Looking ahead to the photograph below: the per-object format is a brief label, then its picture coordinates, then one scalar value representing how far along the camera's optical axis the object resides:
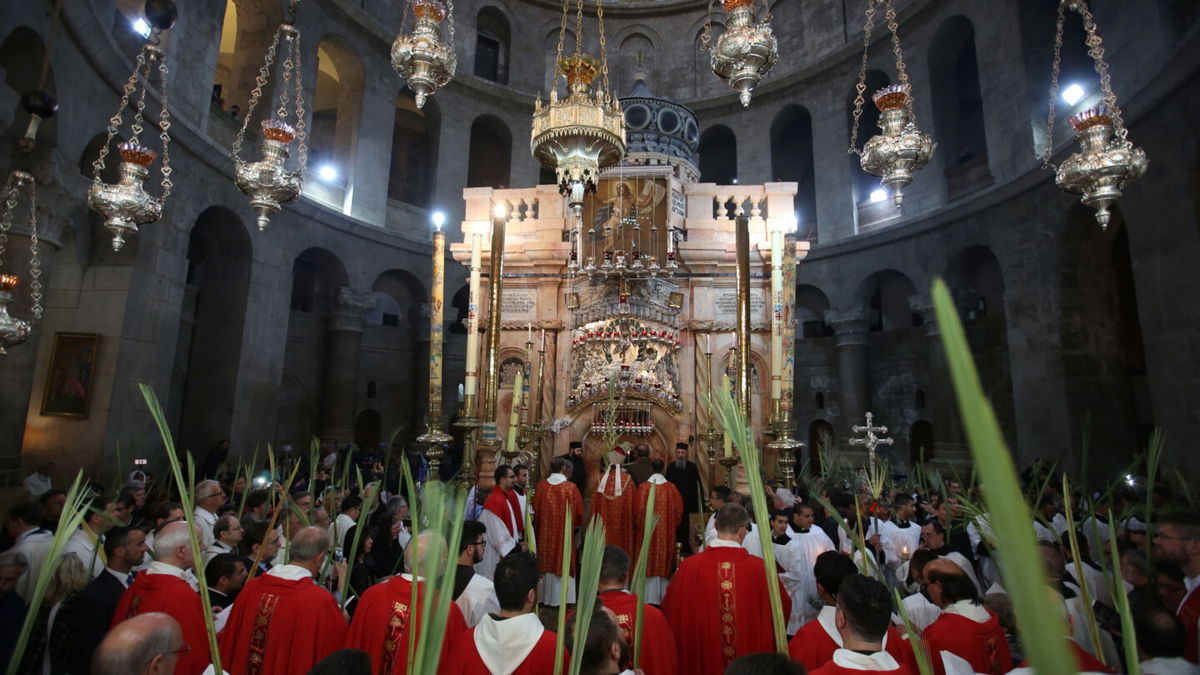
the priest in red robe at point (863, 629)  2.54
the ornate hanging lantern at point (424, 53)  6.21
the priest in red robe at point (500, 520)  6.76
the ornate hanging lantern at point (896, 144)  6.48
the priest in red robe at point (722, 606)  4.02
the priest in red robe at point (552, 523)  7.28
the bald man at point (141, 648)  2.17
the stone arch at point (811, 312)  21.08
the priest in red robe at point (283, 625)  3.27
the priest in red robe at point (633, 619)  3.38
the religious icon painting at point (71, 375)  10.30
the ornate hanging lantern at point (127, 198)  6.32
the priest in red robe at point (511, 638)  2.77
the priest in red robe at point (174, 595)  3.36
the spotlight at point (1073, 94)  13.85
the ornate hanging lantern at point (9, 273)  6.07
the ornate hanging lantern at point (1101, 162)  6.05
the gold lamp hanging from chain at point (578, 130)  7.37
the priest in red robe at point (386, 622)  3.31
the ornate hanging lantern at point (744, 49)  6.08
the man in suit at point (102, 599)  3.37
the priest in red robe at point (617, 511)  7.36
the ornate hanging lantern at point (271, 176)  6.70
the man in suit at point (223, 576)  3.71
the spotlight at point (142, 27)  10.96
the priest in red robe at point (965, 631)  3.15
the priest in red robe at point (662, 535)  7.09
